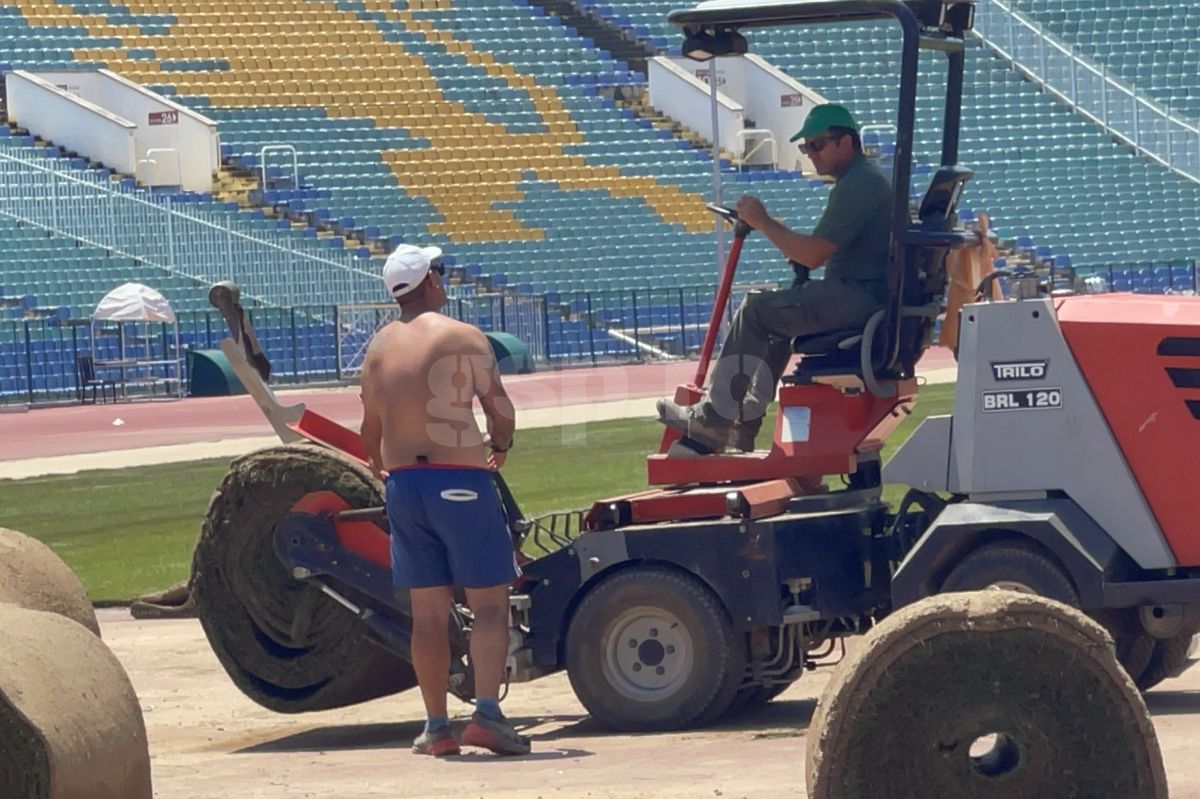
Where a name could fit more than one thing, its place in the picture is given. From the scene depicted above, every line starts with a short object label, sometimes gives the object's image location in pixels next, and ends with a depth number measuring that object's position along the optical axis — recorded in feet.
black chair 223.71
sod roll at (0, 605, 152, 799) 41.65
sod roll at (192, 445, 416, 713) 62.23
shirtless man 54.29
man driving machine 58.08
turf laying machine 54.39
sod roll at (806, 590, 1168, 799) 38.45
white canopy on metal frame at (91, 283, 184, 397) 220.23
